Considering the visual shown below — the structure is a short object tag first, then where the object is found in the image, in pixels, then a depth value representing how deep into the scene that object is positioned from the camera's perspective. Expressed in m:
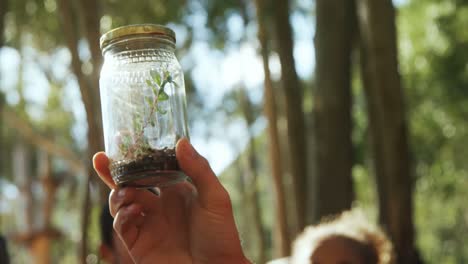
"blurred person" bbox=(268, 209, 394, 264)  3.77
